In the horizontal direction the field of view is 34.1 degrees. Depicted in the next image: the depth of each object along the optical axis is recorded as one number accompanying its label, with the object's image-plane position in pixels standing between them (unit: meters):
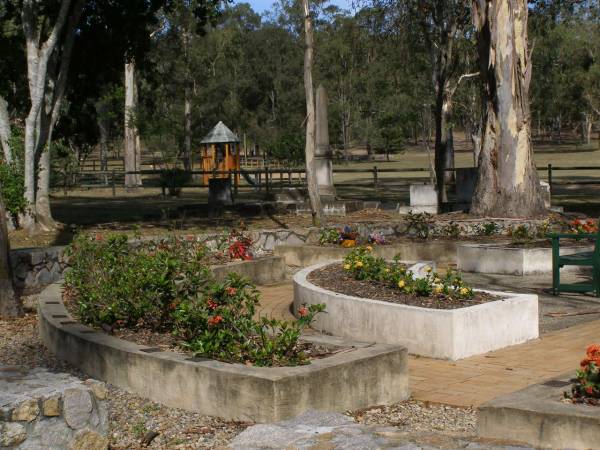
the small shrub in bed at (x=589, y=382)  5.29
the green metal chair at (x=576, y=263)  10.84
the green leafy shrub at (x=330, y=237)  14.40
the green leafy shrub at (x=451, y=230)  15.44
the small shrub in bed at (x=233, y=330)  6.56
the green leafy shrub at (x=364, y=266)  9.74
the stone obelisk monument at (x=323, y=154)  25.06
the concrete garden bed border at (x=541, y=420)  4.97
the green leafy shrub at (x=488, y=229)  15.52
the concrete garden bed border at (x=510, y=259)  13.02
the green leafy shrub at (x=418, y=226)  15.22
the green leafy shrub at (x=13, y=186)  17.48
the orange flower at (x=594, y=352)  5.32
